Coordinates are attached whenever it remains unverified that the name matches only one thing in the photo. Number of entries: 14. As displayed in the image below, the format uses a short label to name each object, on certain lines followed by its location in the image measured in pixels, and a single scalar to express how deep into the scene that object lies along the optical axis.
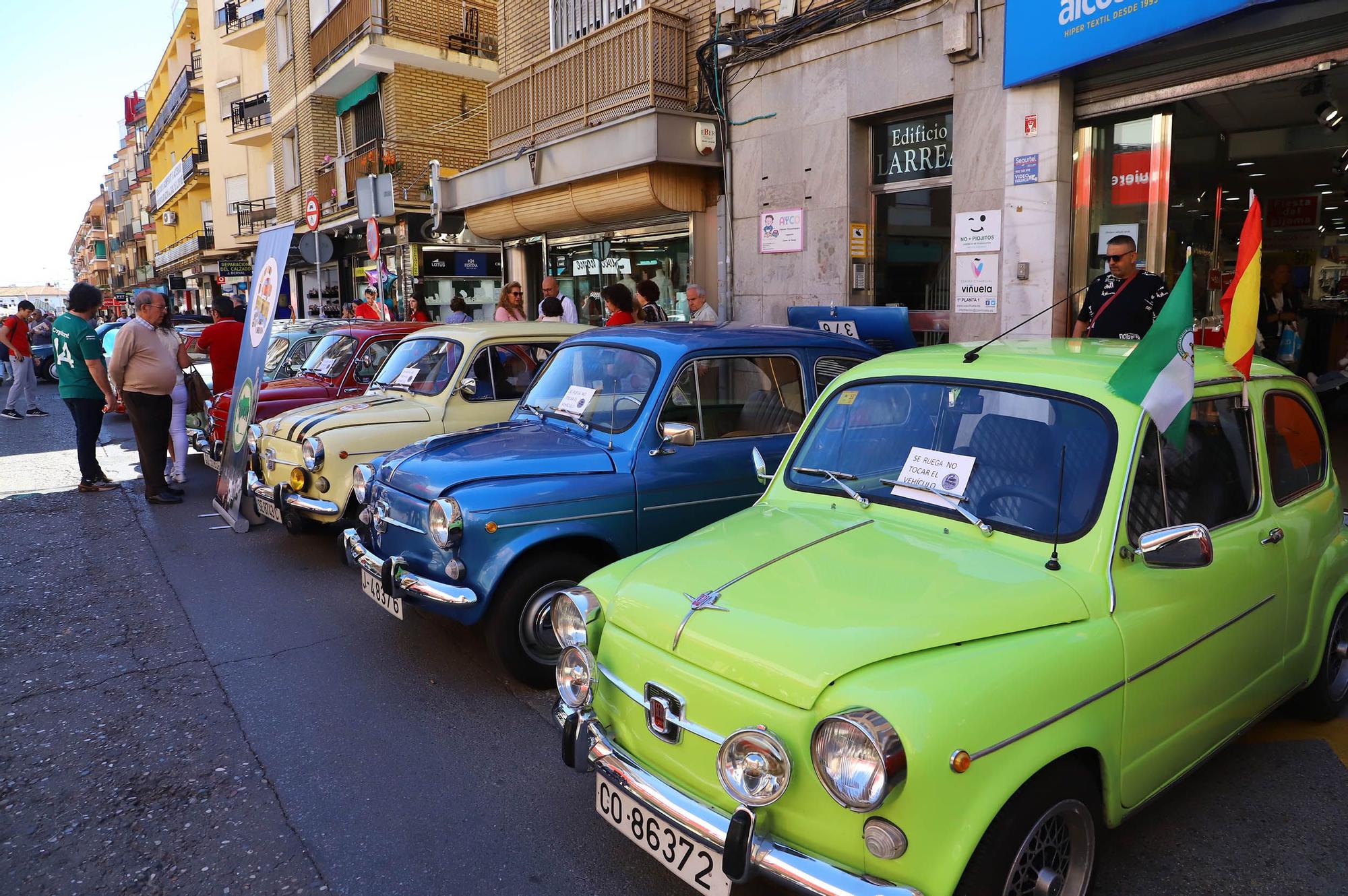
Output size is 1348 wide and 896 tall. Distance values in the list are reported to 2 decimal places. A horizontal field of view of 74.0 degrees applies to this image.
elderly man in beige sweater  8.24
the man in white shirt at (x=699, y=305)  9.52
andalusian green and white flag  2.77
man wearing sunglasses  6.24
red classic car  8.07
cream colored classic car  6.14
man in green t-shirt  8.57
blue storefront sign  6.47
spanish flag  3.33
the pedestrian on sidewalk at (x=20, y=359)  15.57
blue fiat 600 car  4.30
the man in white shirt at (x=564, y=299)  11.30
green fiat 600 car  2.18
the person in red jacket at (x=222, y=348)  9.47
